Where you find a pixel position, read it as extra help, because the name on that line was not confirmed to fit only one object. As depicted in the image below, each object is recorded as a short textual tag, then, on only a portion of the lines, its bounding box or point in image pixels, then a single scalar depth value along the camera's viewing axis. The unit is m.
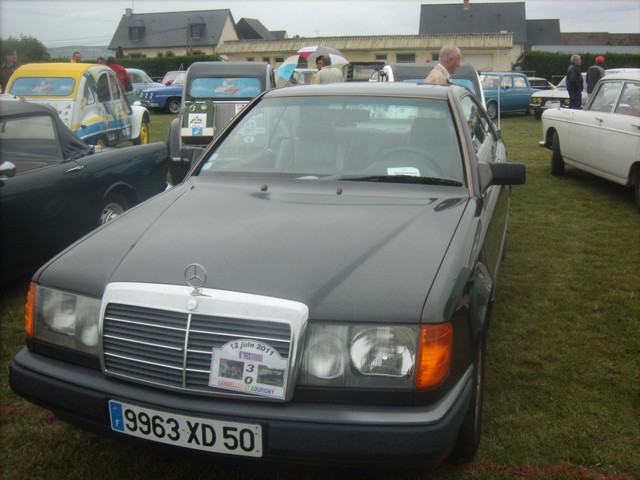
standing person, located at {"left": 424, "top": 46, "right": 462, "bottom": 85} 7.17
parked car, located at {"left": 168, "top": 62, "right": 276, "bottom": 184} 10.00
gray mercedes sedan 2.06
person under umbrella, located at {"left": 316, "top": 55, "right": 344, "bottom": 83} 10.15
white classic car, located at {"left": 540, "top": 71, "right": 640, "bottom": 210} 7.27
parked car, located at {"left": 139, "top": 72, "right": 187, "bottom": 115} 22.17
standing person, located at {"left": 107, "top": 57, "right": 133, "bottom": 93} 14.35
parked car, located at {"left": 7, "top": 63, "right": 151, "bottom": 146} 9.34
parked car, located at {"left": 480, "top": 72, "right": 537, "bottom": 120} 20.61
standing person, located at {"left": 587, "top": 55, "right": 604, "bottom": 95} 14.41
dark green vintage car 4.41
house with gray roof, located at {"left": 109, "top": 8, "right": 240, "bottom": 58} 64.69
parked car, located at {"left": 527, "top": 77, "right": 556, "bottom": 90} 24.98
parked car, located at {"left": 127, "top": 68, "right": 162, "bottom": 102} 24.03
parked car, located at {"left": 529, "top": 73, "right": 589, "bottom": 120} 18.41
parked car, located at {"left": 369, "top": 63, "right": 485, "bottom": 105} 10.02
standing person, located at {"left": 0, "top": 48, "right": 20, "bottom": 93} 10.99
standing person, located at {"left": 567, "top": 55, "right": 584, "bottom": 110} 15.15
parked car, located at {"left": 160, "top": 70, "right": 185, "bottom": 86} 24.34
